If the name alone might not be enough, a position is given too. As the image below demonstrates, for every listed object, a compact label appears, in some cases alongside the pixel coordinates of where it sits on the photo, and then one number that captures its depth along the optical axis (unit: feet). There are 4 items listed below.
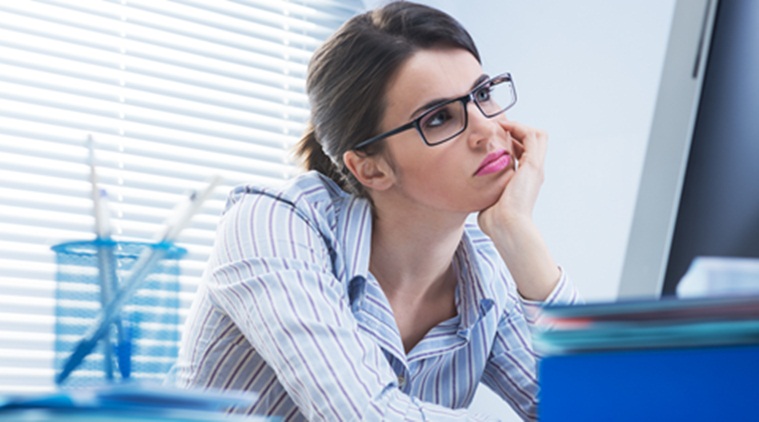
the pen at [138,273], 4.11
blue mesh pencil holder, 4.26
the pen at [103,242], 4.29
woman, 4.40
